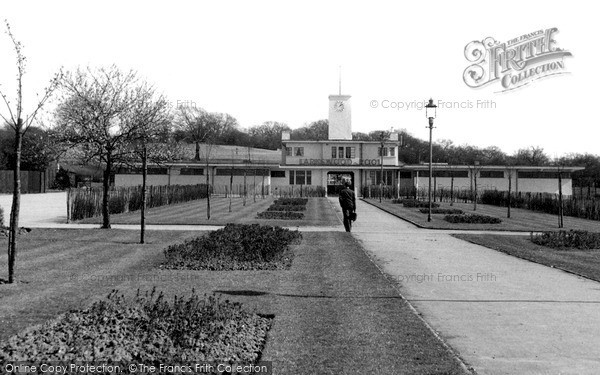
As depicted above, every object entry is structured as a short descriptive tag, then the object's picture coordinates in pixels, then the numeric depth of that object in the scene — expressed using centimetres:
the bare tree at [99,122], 1958
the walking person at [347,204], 1922
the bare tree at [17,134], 915
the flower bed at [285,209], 2684
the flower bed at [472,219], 2520
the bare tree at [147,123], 2023
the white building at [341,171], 5909
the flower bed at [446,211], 3124
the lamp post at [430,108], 2539
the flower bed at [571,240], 1601
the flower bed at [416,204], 3760
